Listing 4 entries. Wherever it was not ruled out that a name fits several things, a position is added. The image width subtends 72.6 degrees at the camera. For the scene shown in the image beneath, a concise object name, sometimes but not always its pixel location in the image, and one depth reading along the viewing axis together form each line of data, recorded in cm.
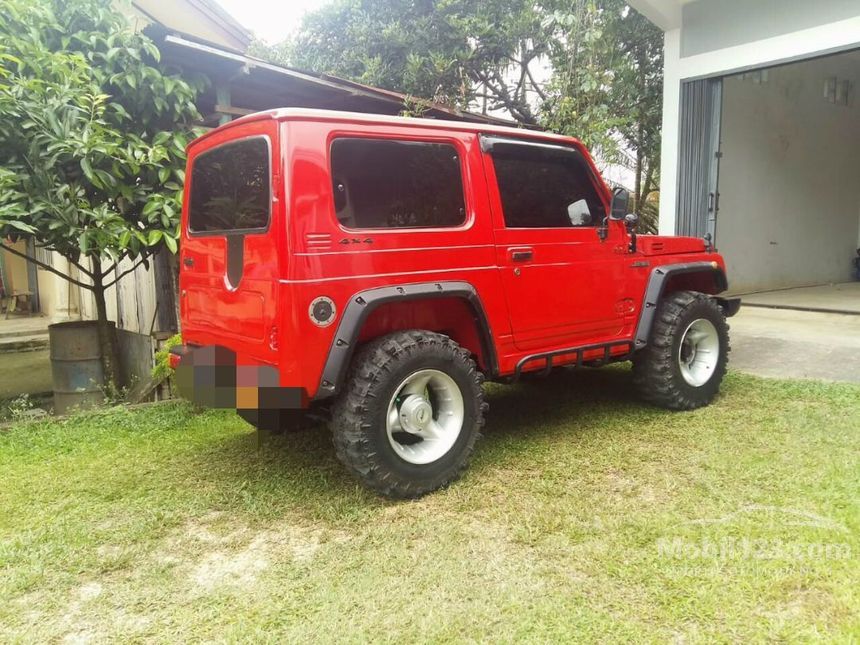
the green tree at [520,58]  916
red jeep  266
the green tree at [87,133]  405
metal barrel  498
